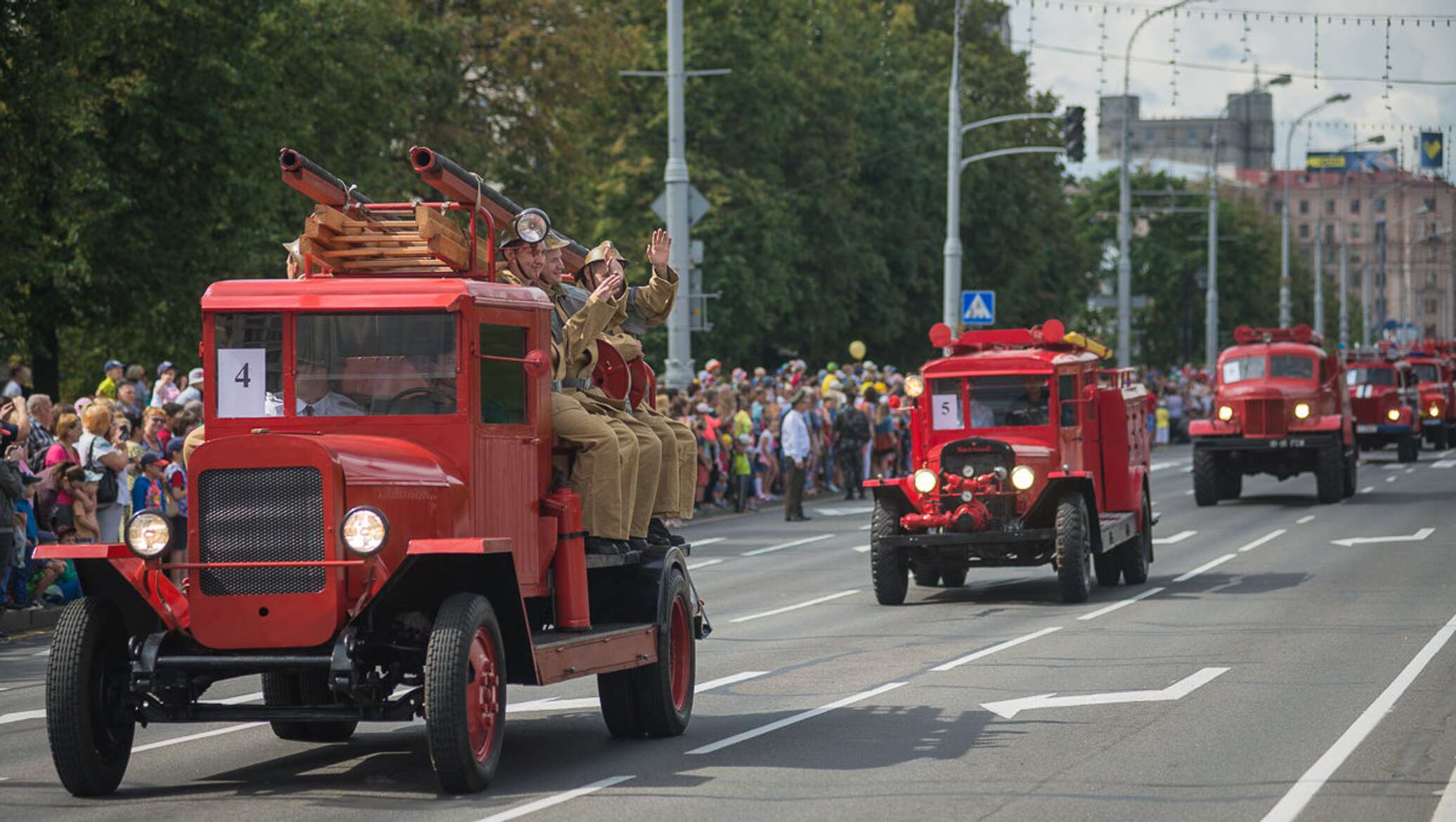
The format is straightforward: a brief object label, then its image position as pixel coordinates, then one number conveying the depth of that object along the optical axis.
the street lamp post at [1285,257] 75.38
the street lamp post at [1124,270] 61.35
